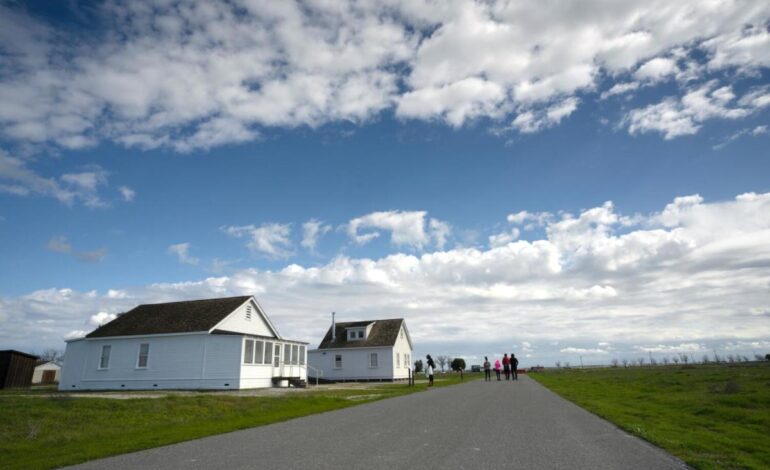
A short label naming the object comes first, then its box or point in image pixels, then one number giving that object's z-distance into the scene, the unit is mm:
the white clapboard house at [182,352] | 27734
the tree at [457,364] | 87362
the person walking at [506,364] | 38006
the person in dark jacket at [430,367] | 32662
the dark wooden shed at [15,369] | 34500
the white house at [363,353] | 44906
